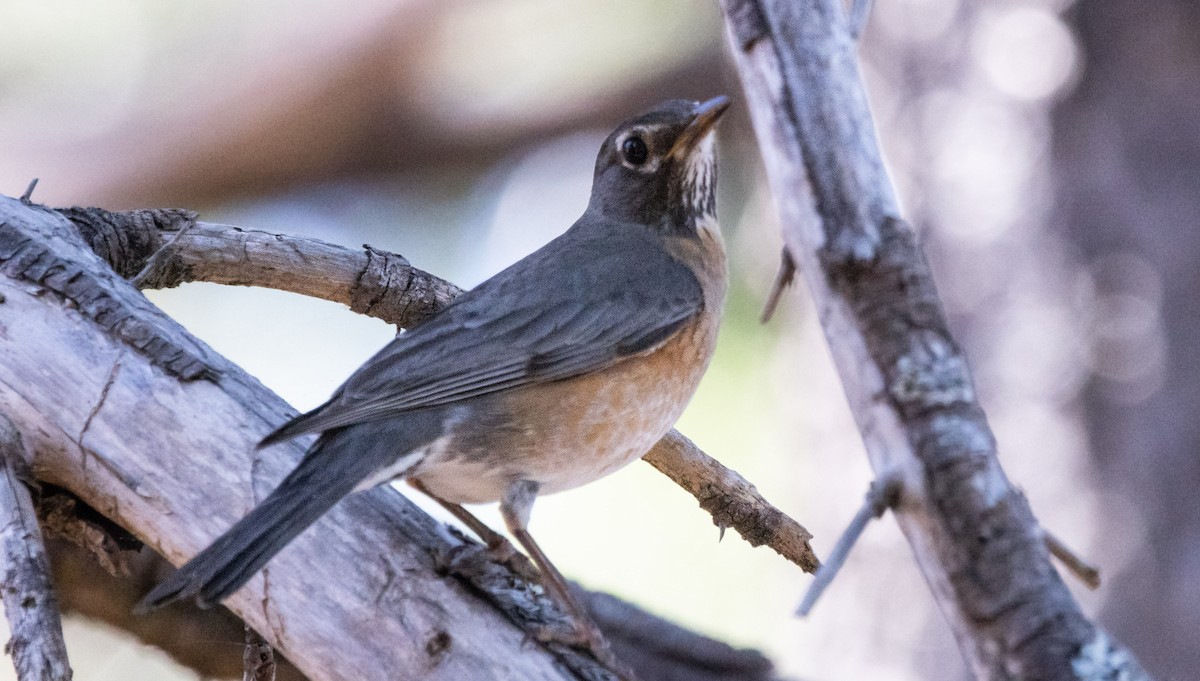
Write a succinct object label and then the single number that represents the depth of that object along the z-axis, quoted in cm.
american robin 579
